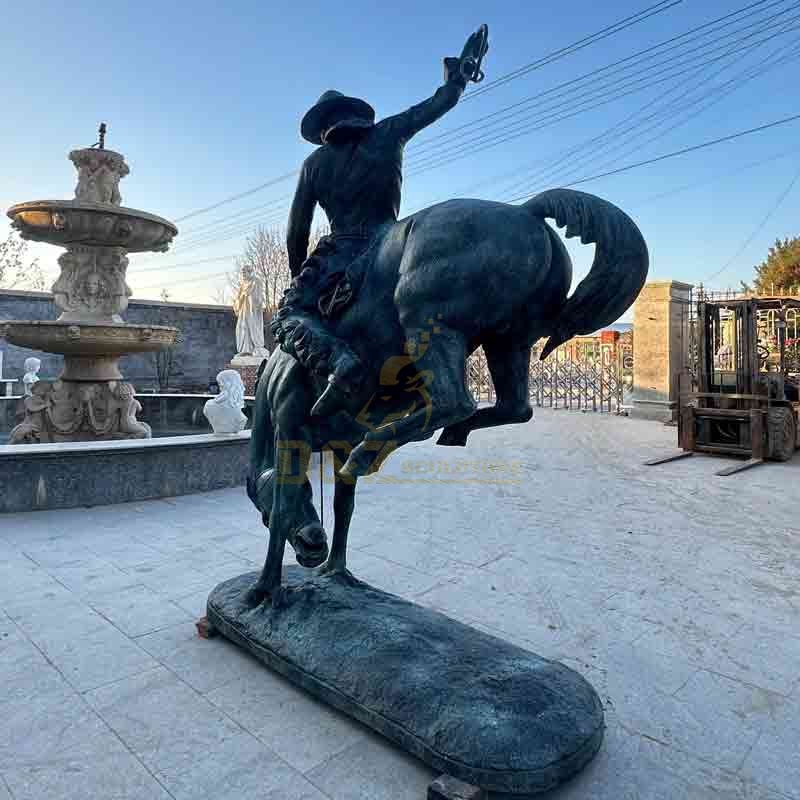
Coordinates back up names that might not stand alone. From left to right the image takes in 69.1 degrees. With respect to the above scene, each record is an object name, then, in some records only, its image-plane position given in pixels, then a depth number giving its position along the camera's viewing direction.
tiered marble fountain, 6.37
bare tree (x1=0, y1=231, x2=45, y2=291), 22.75
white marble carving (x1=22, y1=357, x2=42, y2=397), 9.58
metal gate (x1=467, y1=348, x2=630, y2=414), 17.19
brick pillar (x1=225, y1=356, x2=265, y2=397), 16.73
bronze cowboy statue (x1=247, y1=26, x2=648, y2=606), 1.85
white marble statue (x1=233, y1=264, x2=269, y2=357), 17.19
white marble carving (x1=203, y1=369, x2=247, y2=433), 6.17
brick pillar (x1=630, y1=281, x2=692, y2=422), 12.88
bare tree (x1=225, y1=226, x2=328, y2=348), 28.11
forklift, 8.65
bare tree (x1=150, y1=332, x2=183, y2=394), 18.22
